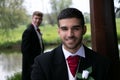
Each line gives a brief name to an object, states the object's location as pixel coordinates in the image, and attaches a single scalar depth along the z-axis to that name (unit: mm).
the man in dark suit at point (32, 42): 5828
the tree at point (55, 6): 10242
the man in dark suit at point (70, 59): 2254
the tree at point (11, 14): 10633
